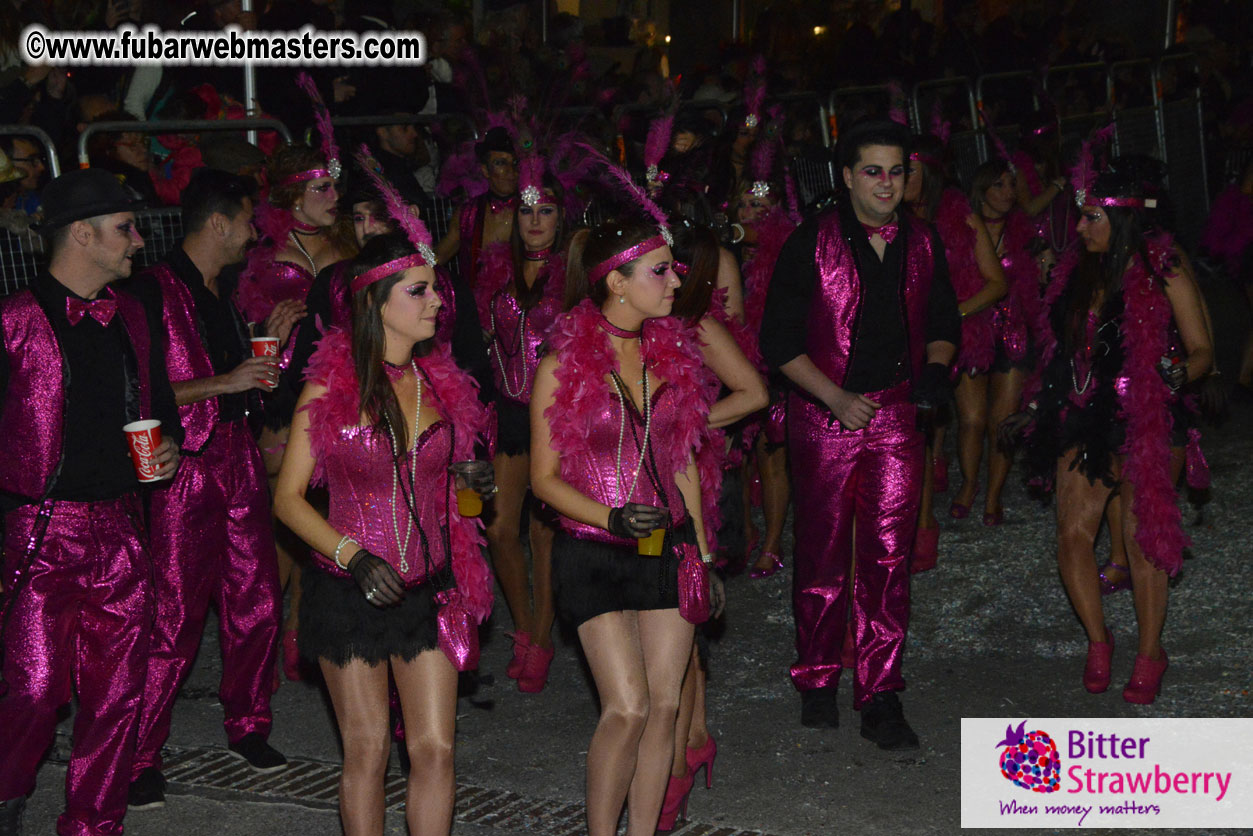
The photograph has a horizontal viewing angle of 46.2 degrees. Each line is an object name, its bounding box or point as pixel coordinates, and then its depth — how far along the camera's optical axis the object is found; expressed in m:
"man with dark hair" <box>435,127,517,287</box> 6.84
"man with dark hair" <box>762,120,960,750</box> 5.54
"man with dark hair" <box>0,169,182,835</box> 4.54
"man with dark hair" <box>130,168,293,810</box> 5.21
